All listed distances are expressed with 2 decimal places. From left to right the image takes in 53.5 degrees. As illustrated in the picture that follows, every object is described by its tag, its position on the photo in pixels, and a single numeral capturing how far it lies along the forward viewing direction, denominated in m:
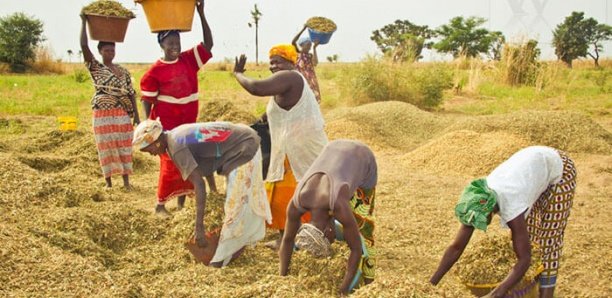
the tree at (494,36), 34.58
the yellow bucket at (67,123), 8.29
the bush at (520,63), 15.14
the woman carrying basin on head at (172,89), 4.66
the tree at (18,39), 25.89
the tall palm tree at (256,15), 38.64
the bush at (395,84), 11.99
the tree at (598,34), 32.34
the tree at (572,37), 30.30
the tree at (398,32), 47.22
